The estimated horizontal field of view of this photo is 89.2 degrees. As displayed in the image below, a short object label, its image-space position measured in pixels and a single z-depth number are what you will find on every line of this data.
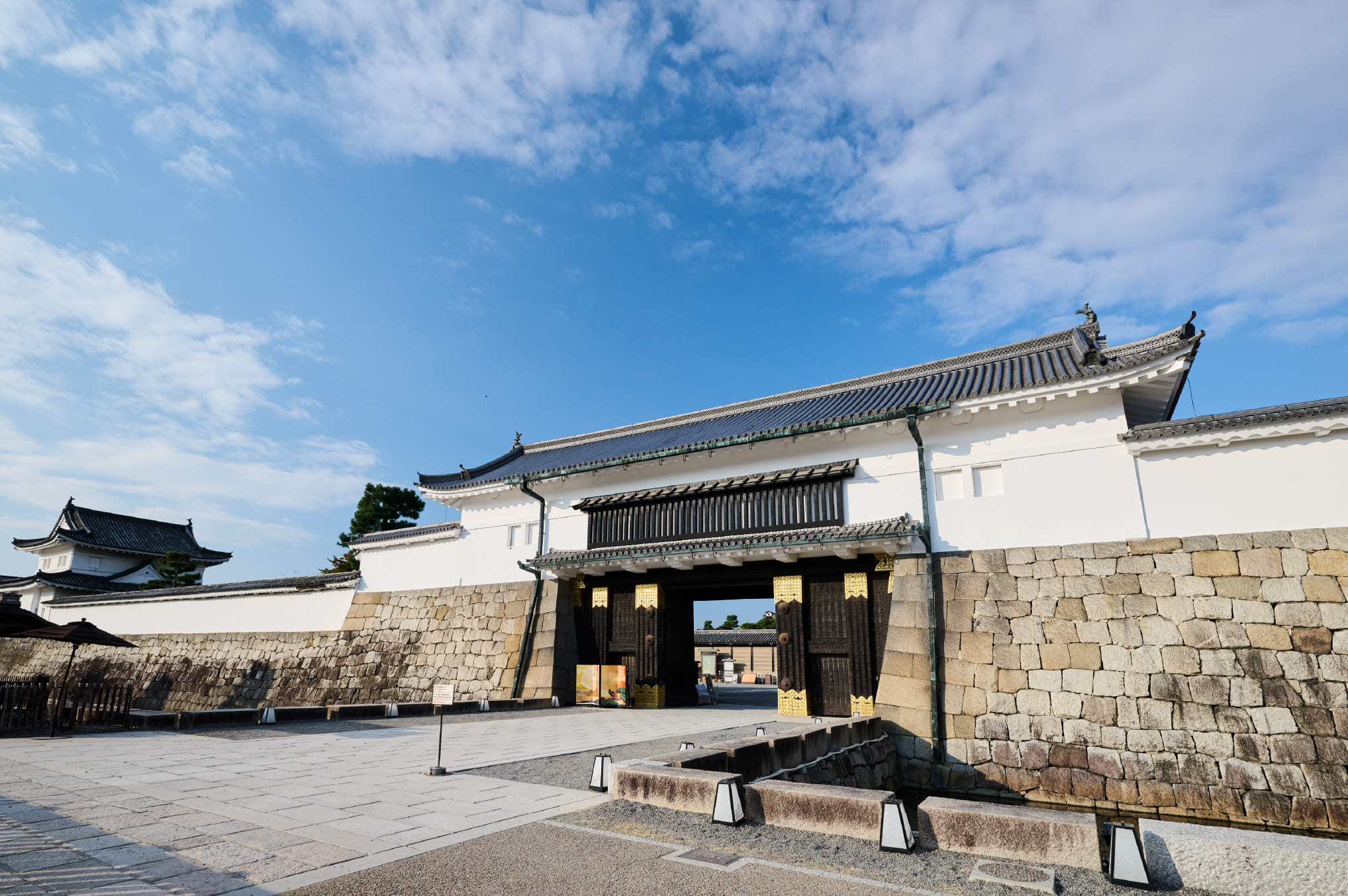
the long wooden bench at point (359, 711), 13.84
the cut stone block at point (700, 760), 6.92
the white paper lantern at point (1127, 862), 4.58
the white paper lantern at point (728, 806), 5.83
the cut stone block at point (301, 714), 13.21
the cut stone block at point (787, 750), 8.51
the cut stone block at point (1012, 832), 4.86
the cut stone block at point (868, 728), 11.68
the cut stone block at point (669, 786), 6.08
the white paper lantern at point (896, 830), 5.18
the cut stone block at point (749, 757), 7.51
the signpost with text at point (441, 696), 8.13
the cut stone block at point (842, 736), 10.47
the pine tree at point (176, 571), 36.62
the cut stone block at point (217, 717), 12.04
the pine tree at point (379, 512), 35.97
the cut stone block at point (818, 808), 5.46
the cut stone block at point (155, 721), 12.23
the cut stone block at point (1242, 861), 4.15
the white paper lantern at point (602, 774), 7.29
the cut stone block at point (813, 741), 9.27
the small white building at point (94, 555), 34.28
